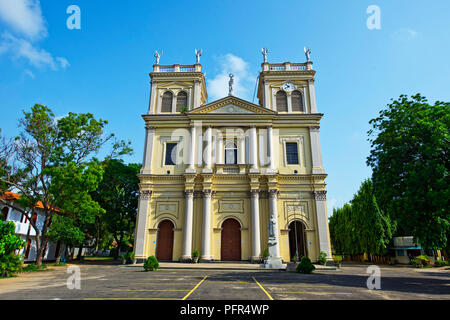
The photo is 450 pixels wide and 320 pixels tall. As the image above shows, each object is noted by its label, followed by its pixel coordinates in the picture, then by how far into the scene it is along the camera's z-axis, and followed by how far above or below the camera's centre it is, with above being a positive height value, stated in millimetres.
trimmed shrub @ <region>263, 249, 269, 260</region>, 22100 -1033
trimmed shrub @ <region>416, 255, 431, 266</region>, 28155 -1928
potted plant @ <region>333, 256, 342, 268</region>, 21131 -1491
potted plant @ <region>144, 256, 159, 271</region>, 16734 -1495
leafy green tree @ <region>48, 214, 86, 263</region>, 20547 +682
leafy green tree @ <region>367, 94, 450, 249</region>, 11594 +3263
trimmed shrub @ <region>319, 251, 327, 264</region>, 21747 -1316
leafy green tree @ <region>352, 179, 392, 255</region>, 30391 +1742
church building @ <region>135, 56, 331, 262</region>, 23609 +6156
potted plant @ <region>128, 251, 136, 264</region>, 22536 -1429
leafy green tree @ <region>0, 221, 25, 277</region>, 13031 -443
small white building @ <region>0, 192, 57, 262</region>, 26031 +1514
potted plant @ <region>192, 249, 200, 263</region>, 22234 -1301
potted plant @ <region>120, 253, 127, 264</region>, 23203 -1565
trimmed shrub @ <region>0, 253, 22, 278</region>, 13682 -1313
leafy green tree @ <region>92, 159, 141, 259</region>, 29525 +4771
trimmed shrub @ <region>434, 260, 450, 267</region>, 28475 -2260
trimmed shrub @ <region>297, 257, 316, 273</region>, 15938 -1512
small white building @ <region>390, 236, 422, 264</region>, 31242 -958
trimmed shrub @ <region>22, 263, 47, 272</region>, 17891 -1903
